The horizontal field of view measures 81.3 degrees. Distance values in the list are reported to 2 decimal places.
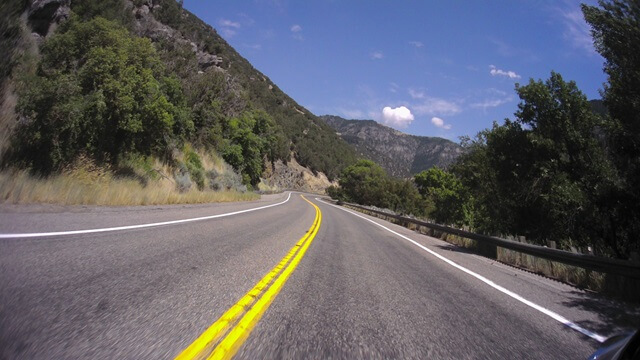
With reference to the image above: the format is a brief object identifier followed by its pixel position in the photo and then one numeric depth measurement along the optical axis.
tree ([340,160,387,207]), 68.62
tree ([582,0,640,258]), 10.20
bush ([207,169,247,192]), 32.16
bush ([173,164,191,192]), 24.05
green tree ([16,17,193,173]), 14.59
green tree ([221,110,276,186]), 46.12
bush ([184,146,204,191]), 28.48
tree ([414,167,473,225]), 38.16
